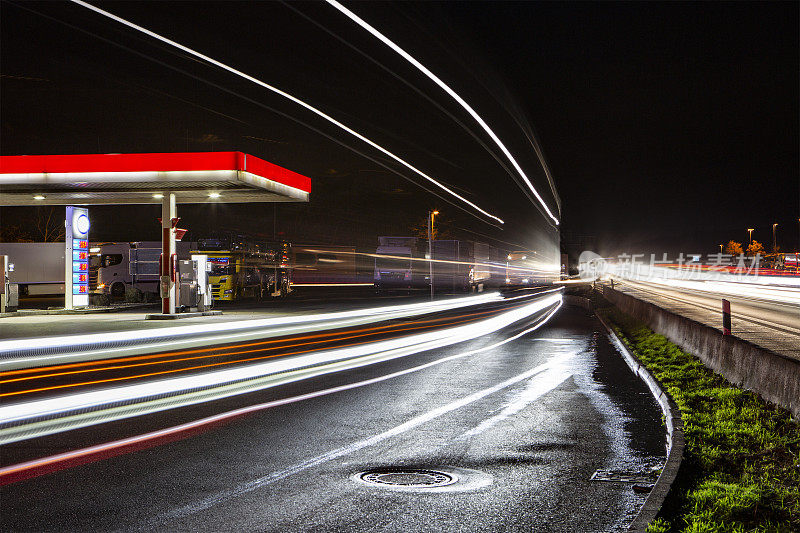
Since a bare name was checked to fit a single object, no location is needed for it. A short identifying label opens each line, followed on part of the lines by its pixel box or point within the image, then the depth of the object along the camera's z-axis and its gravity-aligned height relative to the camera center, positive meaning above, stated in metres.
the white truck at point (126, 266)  43.72 +0.41
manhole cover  6.34 -1.83
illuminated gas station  26.30 +3.41
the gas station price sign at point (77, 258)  31.80 +0.65
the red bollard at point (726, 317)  14.25 -0.88
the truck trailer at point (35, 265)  47.53 +0.52
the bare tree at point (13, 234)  84.44 +4.62
